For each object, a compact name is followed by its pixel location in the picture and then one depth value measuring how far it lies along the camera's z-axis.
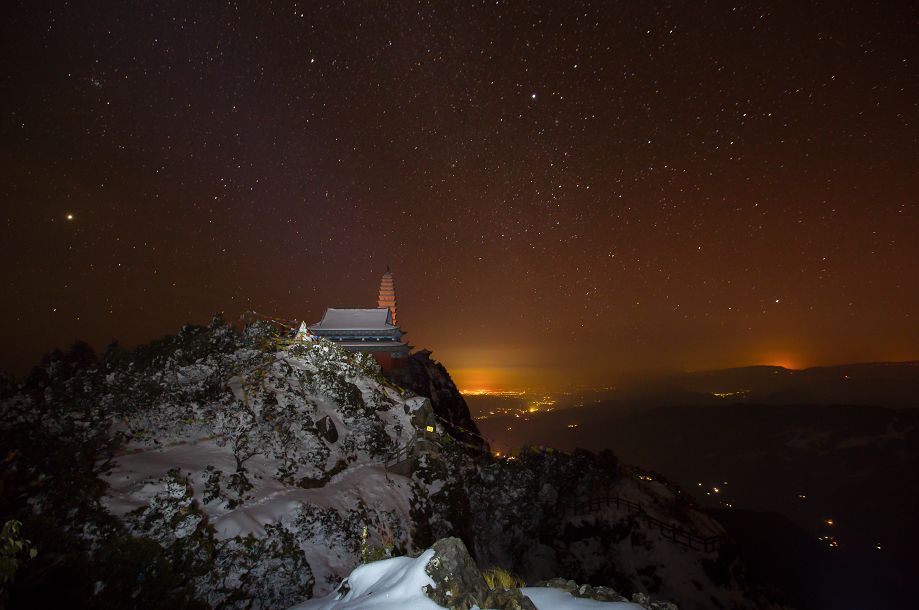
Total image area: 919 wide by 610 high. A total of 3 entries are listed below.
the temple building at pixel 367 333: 38.00
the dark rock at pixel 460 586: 4.93
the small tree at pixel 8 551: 4.04
